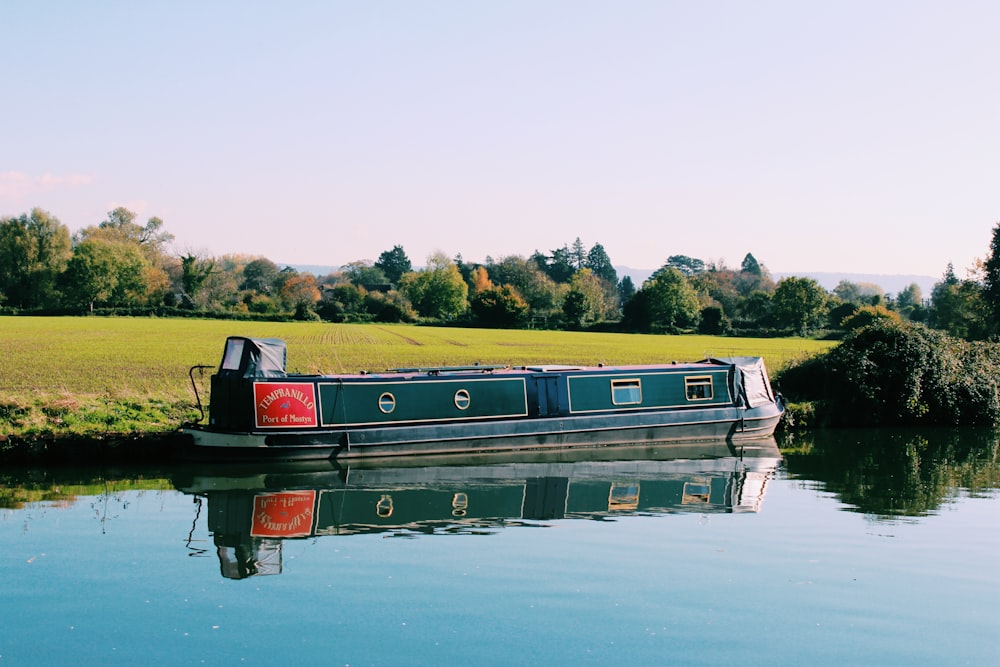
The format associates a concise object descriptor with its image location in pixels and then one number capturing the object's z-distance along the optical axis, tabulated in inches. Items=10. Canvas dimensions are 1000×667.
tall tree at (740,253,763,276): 6771.7
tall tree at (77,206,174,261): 4335.6
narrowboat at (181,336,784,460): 645.3
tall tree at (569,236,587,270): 6082.7
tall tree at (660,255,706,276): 7066.9
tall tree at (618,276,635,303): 5698.8
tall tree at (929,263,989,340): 2102.1
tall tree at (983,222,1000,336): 2025.1
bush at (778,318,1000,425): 976.9
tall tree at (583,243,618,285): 6018.7
